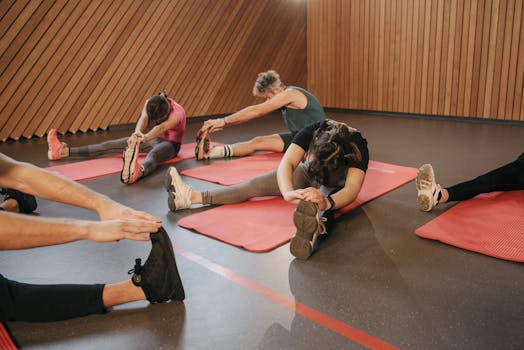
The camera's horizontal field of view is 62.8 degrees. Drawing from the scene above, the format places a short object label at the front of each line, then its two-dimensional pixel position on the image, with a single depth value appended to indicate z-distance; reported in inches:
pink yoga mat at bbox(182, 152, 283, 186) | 153.0
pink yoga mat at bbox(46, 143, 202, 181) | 163.8
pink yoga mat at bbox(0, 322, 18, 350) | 61.8
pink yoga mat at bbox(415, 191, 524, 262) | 90.8
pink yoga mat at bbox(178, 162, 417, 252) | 98.1
